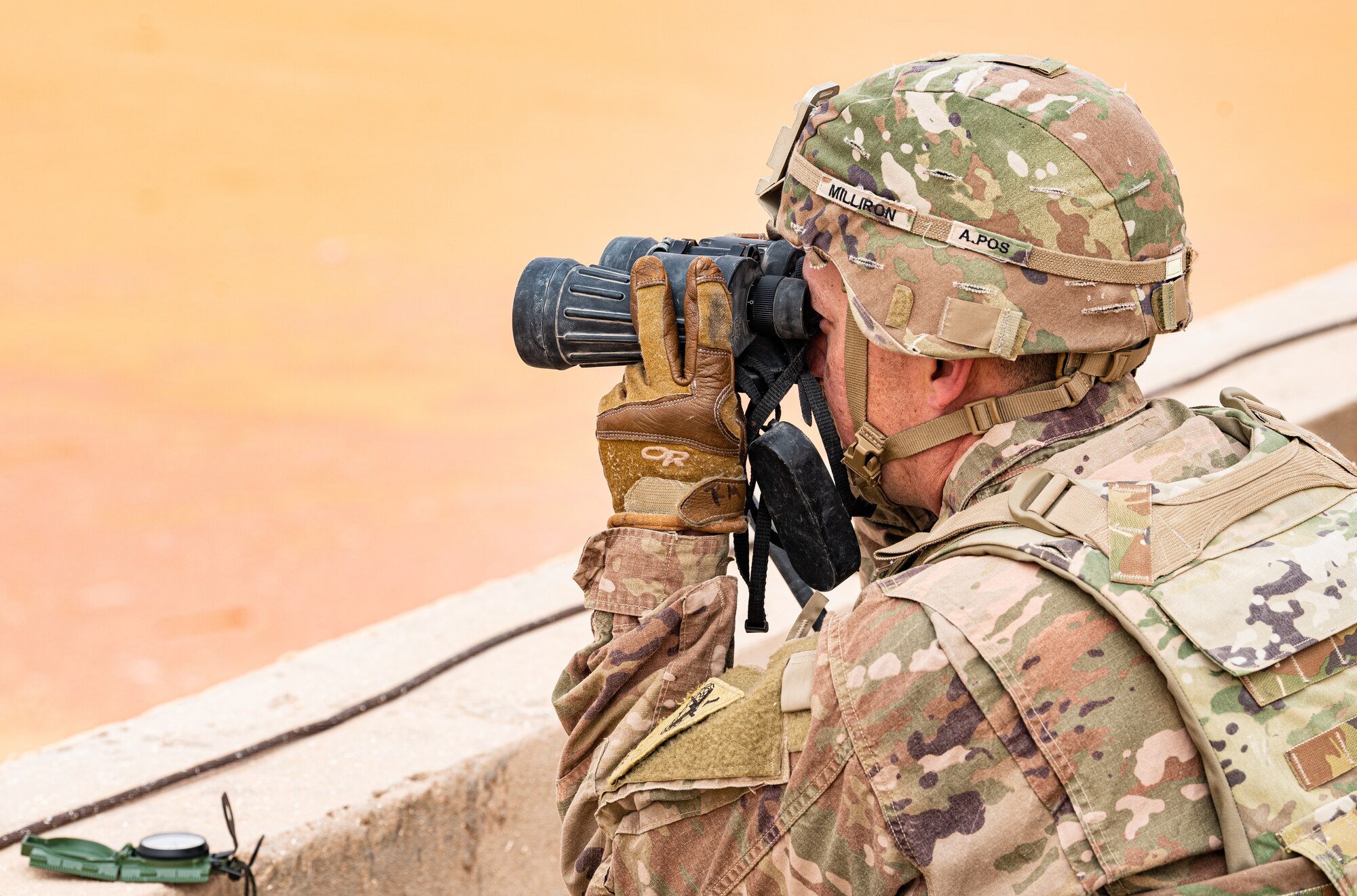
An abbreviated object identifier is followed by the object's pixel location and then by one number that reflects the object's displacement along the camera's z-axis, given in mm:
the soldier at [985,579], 6036
